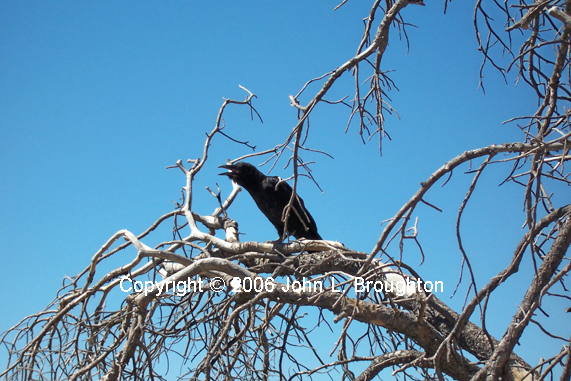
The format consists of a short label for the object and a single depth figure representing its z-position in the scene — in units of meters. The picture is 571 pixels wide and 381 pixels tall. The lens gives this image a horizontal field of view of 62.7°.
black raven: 5.32
